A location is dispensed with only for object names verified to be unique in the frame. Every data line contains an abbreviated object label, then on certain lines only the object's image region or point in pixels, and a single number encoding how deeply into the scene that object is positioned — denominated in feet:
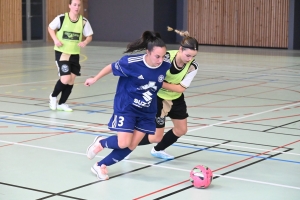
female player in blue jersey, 29.48
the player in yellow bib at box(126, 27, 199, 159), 31.84
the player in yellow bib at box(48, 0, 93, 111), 50.80
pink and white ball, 28.45
